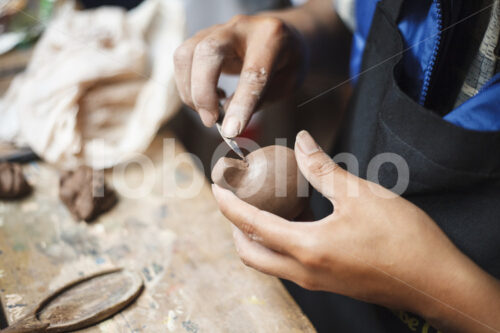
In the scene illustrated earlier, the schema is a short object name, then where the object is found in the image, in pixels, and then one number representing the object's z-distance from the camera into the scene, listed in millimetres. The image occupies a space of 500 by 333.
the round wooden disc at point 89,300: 392
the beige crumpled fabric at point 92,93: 548
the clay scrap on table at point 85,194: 475
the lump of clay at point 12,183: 488
